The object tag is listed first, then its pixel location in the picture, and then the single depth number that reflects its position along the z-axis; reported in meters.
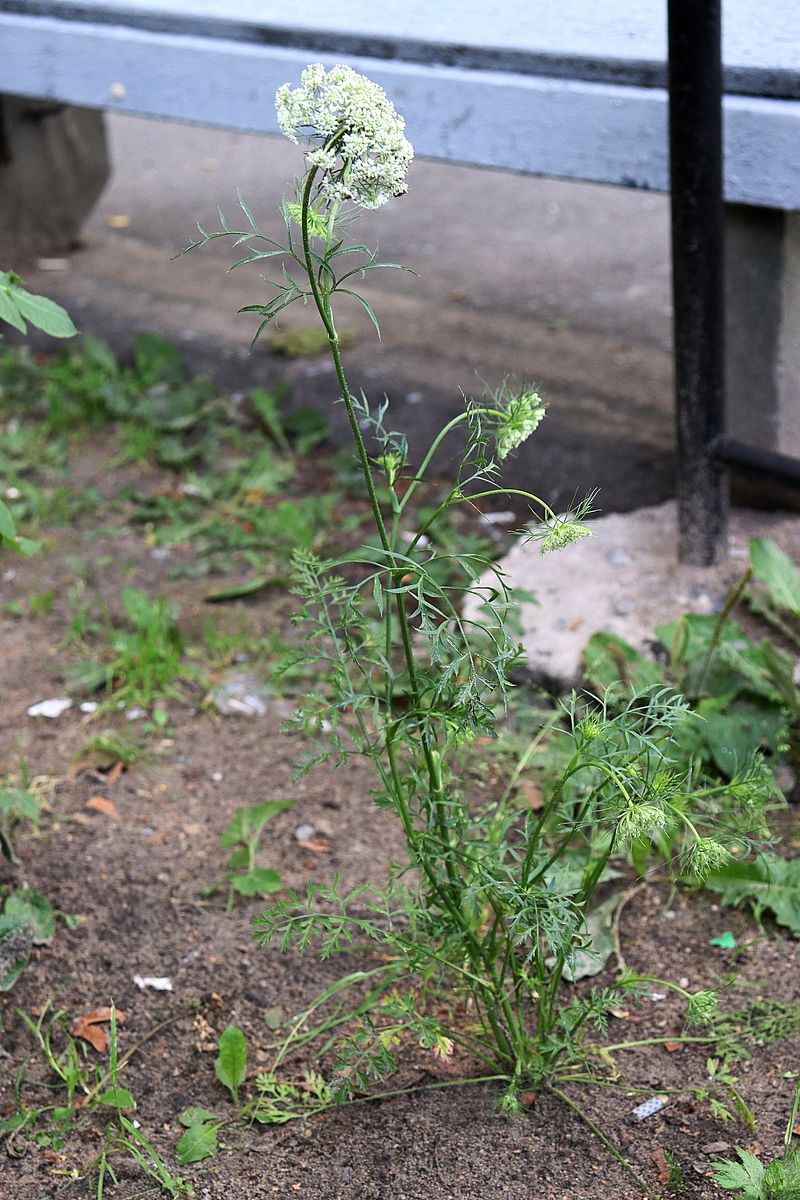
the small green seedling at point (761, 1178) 1.47
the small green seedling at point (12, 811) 2.06
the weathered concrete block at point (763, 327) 2.87
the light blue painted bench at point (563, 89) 2.66
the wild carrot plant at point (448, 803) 1.24
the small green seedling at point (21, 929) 1.96
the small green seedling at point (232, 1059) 1.79
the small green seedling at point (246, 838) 2.24
